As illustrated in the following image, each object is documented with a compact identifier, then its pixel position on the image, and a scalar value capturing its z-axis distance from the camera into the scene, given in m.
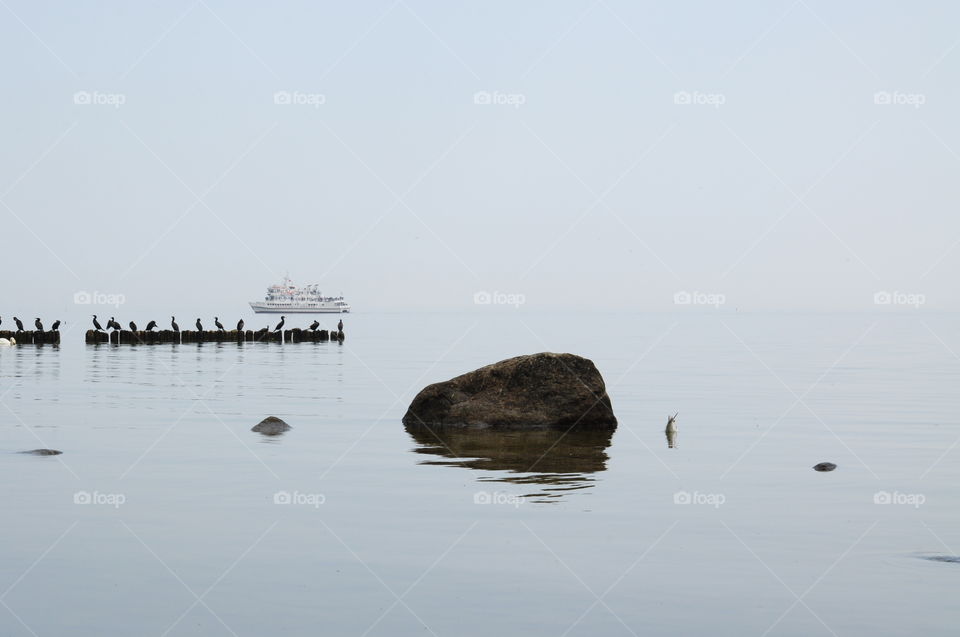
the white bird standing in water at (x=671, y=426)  27.33
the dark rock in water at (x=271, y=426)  26.42
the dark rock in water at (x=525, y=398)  27.58
